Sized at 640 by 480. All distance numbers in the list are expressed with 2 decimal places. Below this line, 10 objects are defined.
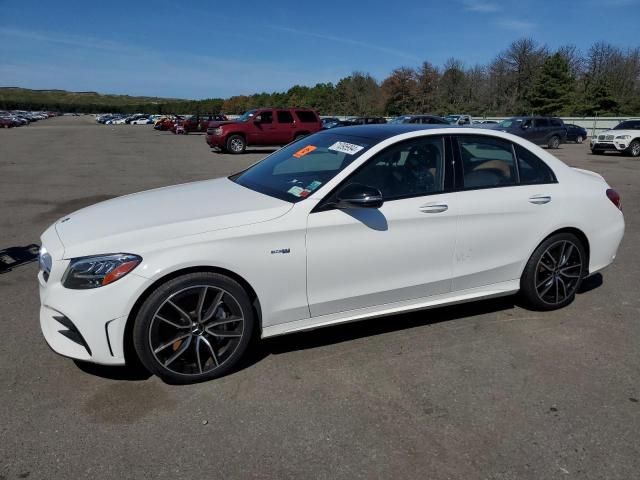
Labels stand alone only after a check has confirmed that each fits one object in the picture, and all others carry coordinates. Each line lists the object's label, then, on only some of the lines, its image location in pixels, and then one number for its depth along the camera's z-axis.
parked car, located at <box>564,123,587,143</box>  34.53
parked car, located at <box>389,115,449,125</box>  26.44
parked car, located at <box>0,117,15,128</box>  59.03
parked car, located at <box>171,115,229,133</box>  44.62
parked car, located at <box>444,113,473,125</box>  36.14
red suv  22.73
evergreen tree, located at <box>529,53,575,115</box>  55.56
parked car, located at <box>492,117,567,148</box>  26.03
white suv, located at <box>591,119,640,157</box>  21.69
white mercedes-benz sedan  3.05
